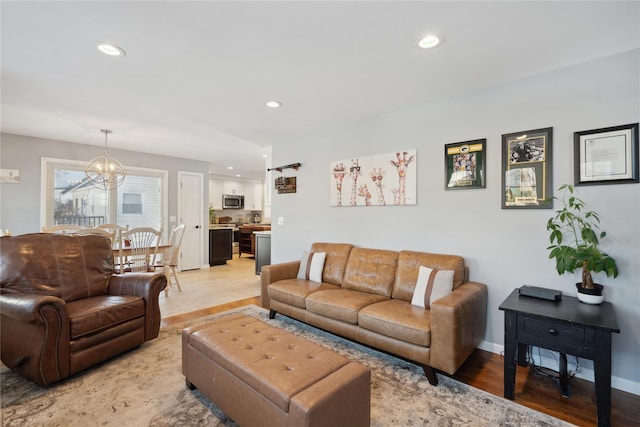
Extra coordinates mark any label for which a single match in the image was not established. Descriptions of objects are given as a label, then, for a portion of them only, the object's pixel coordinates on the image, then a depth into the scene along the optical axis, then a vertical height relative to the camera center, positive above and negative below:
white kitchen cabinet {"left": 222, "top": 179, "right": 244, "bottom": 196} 9.26 +0.85
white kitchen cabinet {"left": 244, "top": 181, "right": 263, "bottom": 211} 9.88 +0.63
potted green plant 1.97 -0.22
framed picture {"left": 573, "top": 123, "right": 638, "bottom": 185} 2.04 +0.42
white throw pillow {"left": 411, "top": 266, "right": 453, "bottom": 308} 2.46 -0.61
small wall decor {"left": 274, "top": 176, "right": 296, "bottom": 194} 4.36 +0.45
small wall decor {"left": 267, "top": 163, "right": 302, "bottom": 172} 4.27 +0.70
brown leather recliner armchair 2.00 -0.72
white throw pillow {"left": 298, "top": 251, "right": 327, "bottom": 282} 3.46 -0.62
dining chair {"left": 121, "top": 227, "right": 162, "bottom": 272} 3.97 -0.46
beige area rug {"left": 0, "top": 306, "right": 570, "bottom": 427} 1.75 -1.22
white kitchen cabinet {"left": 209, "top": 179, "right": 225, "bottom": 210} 8.96 +0.64
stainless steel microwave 9.17 +0.40
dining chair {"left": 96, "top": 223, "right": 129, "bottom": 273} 3.79 -0.43
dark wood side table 1.65 -0.72
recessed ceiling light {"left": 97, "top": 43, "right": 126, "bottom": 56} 2.05 +1.17
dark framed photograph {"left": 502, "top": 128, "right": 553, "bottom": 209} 2.36 +0.37
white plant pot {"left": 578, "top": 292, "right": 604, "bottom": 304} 2.01 -0.58
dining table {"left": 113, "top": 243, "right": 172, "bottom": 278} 3.84 -0.53
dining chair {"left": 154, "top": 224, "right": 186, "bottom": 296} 4.51 -0.61
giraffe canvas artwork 3.16 +0.40
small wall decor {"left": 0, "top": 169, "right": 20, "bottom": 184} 4.30 +0.56
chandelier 4.38 +0.64
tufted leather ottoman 1.32 -0.81
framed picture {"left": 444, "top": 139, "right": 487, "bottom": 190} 2.68 +0.46
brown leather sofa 2.07 -0.79
